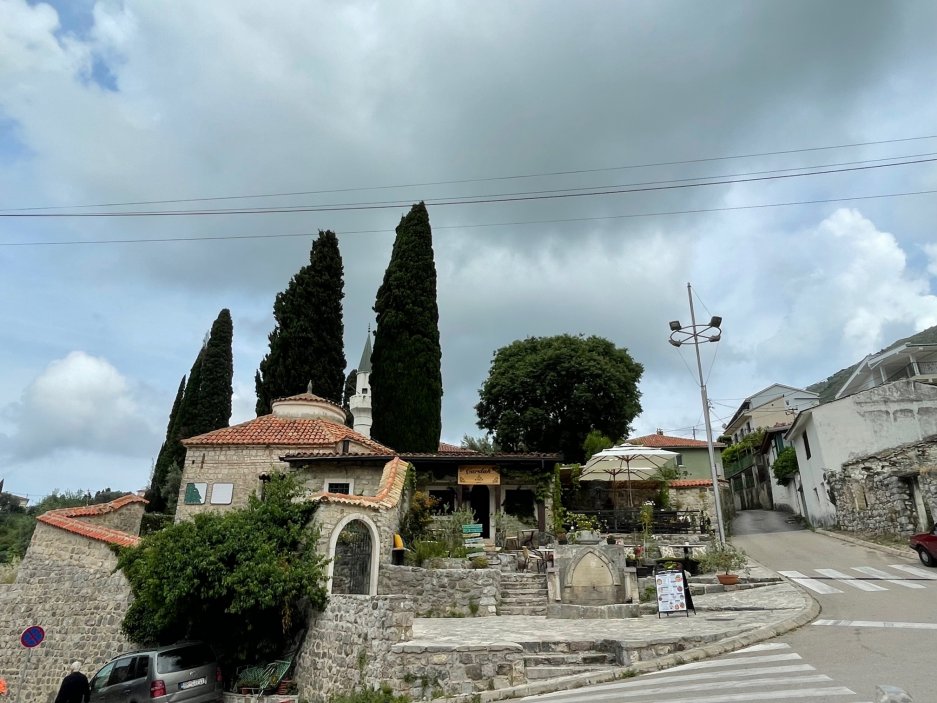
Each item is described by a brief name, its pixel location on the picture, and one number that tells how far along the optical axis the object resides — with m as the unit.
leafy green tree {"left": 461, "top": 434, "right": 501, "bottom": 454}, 29.41
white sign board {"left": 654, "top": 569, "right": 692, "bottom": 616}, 11.58
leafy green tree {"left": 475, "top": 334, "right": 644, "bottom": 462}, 33.66
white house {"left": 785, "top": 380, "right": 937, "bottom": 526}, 22.92
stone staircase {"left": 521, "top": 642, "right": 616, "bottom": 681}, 9.02
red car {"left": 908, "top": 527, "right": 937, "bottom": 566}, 15.23
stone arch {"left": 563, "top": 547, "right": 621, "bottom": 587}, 13.58
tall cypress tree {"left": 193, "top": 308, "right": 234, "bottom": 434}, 35.40
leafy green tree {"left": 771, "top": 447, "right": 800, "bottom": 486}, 30.48
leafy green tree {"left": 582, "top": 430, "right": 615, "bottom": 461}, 27.94
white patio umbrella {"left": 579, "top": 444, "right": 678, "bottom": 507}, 19.45
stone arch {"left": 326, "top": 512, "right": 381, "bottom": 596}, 13.43
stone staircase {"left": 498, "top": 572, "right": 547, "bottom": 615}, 13.97
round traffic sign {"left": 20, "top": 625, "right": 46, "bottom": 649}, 11.45
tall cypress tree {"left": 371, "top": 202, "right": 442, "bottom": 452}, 28.45
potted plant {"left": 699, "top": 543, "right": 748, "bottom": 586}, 14.40
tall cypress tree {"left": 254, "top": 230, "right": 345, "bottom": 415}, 31.56
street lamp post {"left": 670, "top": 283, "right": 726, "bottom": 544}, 18.36
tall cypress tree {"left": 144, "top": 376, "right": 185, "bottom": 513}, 31.55
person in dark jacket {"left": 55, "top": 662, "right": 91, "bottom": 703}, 10.27
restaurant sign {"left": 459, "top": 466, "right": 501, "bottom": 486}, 20.20
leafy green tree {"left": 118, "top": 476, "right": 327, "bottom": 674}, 11.37
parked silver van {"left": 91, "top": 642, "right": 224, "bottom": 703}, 10.26
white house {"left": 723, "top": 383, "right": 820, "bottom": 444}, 45.78
